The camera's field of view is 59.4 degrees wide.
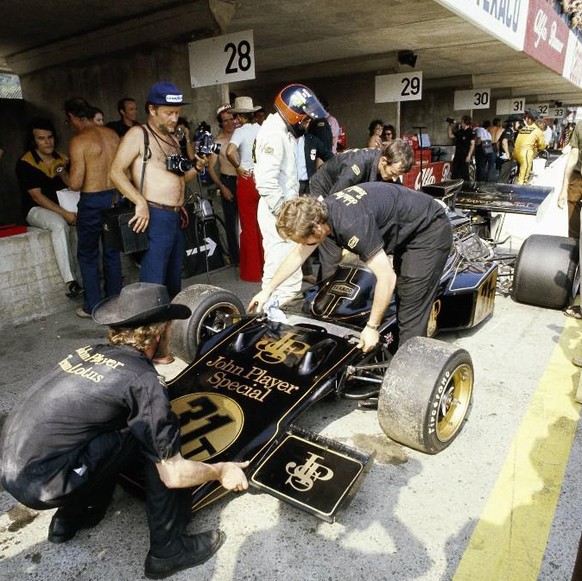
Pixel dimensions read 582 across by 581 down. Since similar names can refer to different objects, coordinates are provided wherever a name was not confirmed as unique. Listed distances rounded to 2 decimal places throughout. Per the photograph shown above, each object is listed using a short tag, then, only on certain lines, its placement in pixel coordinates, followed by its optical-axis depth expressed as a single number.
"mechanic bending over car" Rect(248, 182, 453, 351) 2.74
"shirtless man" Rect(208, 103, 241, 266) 6.12
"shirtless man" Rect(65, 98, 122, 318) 4.39
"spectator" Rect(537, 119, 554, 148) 25.58
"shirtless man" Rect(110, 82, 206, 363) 3.61
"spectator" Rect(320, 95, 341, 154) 8.69
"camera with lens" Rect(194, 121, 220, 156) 4.30
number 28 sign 5.63
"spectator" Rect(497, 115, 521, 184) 15.84
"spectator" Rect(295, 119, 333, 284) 5.64
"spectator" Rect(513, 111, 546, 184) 13.40
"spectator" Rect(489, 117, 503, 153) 17.20
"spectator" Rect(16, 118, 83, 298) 4.96
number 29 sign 10.36
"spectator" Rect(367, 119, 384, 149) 9.28
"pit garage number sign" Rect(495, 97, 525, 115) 20.84
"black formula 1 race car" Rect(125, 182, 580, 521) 2.29
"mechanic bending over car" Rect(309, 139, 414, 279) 3.68
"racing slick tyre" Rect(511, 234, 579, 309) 4.60
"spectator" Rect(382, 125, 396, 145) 10.18
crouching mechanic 1.77
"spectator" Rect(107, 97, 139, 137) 6.09
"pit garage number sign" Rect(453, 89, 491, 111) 15.58
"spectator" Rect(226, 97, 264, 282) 5.66
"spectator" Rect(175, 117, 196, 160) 4.92
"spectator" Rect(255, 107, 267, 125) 7.63
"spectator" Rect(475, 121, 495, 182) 13.36
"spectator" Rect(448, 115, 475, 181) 12.56
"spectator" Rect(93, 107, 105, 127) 5.35
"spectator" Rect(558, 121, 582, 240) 5.18
